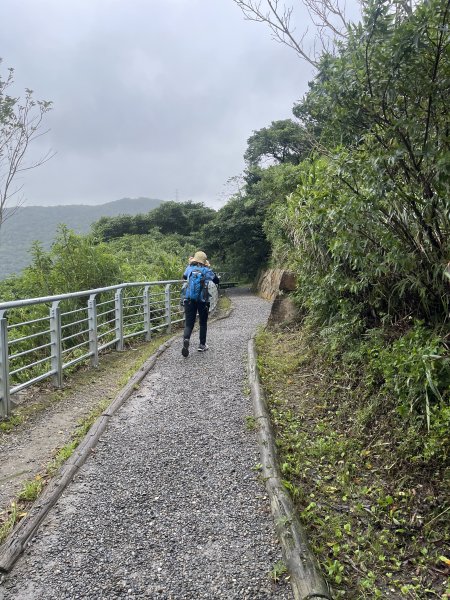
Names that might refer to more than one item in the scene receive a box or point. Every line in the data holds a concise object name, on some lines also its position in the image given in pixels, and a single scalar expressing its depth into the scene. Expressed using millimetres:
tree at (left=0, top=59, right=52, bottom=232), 12578
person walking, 7133
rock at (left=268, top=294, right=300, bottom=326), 8305
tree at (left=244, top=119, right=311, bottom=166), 23125
